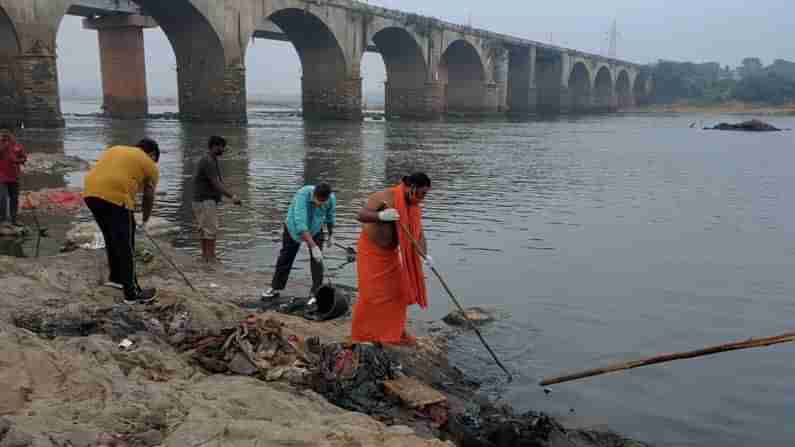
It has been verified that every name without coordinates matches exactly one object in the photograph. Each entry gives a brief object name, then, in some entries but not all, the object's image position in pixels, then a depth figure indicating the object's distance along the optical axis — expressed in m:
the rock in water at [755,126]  44.75
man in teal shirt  6.57
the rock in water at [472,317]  6.78
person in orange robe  5.17
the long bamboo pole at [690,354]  3.49
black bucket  6.43
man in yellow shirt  5.57
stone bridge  26.67
